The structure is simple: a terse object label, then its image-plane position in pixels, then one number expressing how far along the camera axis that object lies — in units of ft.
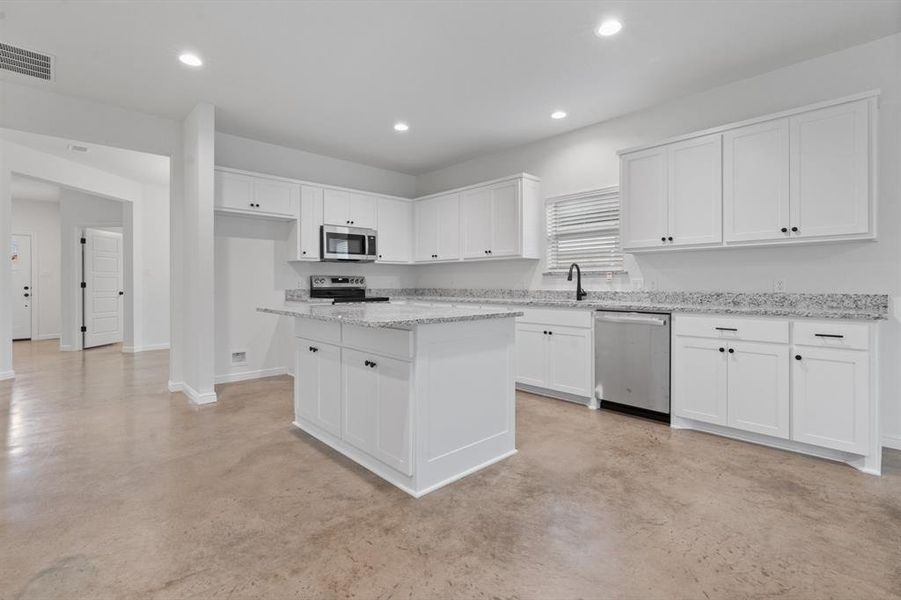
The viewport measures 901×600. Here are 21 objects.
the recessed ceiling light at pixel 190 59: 10.41
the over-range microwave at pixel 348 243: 17.47
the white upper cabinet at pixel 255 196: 15.06
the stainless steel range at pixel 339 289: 18.24
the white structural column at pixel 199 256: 13.17
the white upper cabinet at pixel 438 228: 18.74
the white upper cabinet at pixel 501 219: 16.06
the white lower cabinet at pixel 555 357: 12.98
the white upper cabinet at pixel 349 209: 17.79
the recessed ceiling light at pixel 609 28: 9.07
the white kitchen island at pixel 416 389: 7.51
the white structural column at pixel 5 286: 16.15
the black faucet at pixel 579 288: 14.48
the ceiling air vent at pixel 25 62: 10.27
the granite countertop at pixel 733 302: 9.42
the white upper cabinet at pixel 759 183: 9.29
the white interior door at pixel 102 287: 24.63
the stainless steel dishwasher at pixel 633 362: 11.28
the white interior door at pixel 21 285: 26.78
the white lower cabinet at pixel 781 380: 8.50
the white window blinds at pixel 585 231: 14.37
